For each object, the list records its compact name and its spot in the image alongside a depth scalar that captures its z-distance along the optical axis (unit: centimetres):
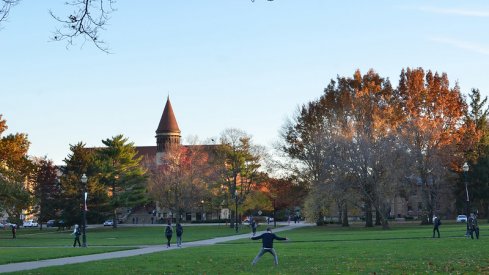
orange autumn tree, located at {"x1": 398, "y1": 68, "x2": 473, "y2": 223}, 6112
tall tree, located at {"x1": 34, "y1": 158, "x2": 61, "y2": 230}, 8762
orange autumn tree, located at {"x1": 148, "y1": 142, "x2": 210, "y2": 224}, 8406
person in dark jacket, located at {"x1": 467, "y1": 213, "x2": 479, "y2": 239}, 3431
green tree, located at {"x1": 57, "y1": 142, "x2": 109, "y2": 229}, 8131
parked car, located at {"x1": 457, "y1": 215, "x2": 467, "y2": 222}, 8286
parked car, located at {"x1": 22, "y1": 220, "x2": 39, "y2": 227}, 12419
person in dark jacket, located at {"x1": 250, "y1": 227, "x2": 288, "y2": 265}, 2106
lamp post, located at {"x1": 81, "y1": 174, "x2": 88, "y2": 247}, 4012
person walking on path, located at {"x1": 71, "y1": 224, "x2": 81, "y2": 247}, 3966
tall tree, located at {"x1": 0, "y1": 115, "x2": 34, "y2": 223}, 6219
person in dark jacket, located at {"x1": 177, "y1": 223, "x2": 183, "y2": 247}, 3794
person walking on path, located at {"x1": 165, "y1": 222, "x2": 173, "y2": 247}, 3734
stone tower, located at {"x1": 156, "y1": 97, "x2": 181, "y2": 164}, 13500
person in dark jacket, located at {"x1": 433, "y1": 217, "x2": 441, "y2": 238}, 3681
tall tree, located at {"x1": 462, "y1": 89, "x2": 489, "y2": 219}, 7243
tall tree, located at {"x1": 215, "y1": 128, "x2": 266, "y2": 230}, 8025
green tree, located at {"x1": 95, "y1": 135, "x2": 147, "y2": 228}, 8675
